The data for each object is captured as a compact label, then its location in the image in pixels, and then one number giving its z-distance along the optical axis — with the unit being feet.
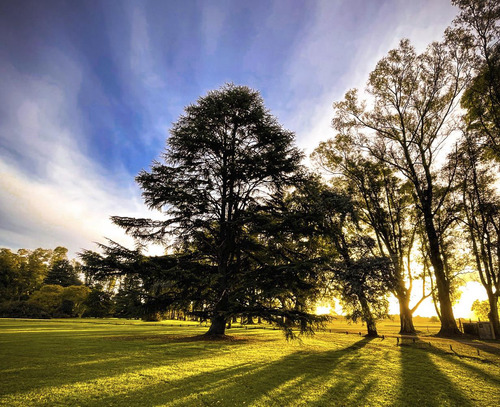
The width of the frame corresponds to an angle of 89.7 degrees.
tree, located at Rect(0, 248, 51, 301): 172.35
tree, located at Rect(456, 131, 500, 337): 64.59
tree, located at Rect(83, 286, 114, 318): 174.81
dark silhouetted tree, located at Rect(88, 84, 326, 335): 42.19
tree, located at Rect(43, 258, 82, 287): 206.96
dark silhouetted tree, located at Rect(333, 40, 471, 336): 63.82
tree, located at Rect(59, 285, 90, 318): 164.96
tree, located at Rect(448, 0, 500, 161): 49.01
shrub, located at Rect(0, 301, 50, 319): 150.20
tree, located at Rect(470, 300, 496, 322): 129.66
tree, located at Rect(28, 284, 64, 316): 157.48
